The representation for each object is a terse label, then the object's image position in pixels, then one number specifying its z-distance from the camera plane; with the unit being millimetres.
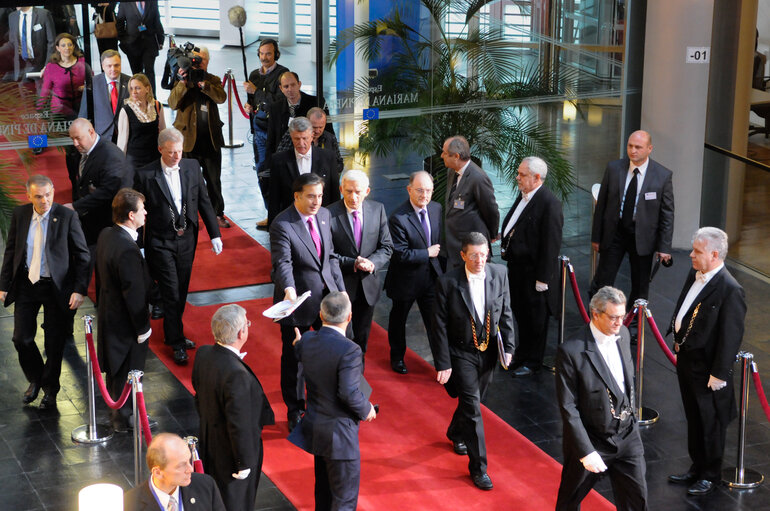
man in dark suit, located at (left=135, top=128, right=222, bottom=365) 8773
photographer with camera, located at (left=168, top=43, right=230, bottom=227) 11453
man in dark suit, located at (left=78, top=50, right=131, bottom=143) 10406
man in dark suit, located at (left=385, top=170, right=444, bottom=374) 8500
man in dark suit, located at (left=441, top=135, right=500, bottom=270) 8898
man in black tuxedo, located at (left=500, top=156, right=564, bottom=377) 8703
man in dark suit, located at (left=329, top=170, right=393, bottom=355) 8180
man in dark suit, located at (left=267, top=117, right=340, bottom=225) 9164
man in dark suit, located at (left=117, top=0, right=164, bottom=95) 11047
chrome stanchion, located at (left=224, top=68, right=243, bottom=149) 14786
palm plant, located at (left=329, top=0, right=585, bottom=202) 11195
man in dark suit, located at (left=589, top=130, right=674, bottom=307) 9336
